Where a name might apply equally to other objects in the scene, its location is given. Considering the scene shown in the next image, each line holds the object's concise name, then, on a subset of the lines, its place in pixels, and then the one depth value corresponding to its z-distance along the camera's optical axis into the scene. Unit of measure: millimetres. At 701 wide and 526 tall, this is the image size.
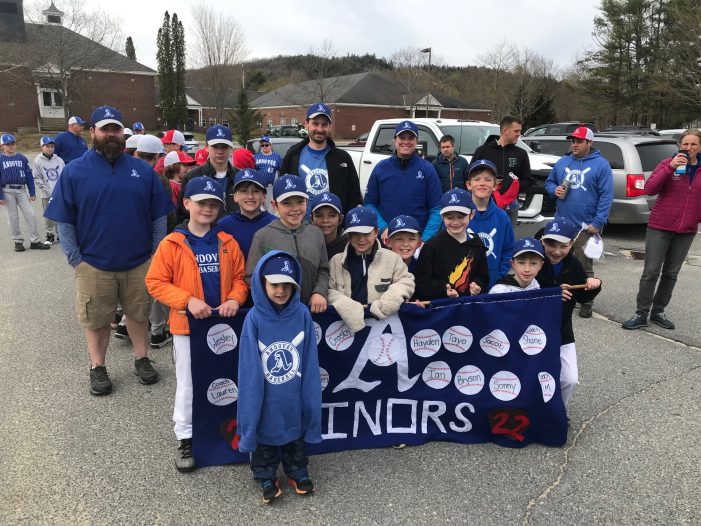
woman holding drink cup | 5184
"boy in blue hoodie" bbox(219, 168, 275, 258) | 3575
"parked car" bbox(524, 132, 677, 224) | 9094
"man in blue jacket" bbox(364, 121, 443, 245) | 4500
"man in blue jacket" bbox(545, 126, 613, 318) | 5652
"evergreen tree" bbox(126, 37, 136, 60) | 76125
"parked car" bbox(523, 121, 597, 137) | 21667
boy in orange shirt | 3074
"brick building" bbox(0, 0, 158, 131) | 34156
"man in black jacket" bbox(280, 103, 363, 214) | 4422
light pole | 40144
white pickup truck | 7953
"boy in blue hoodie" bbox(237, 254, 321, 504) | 2666
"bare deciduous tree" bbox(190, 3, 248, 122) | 36212
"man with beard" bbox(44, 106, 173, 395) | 3684
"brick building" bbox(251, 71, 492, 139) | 52188
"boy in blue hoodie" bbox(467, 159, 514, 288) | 4027
